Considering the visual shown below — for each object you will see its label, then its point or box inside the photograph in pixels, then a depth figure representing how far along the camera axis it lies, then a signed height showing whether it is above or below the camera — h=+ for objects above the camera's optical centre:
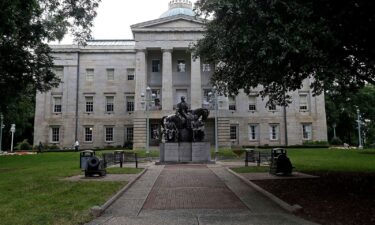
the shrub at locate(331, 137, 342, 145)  62.38 +0.87
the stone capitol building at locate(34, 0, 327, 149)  56.06 +7.52
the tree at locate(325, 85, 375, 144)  61.41 +5.53
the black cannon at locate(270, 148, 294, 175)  18.34 -0.84
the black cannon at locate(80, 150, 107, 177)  18.45 -0.85
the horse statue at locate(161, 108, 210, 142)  28.30 +1.52
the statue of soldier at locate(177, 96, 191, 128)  28.28 +2.67
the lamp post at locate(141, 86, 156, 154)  51.49 +6.84
